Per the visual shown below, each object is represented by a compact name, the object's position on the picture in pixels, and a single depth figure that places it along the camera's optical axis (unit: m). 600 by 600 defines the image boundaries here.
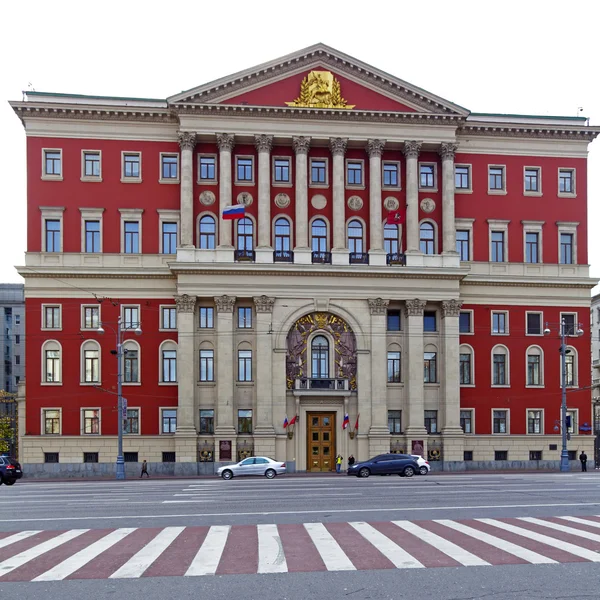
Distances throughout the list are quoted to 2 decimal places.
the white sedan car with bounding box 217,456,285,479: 48.56
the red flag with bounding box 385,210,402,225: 57.91
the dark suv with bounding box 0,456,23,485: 45.78
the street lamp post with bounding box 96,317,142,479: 52.50
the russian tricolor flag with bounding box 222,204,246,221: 55.50
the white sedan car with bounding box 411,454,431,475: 48.84
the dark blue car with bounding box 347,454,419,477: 48.22
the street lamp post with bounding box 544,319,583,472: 55.99
